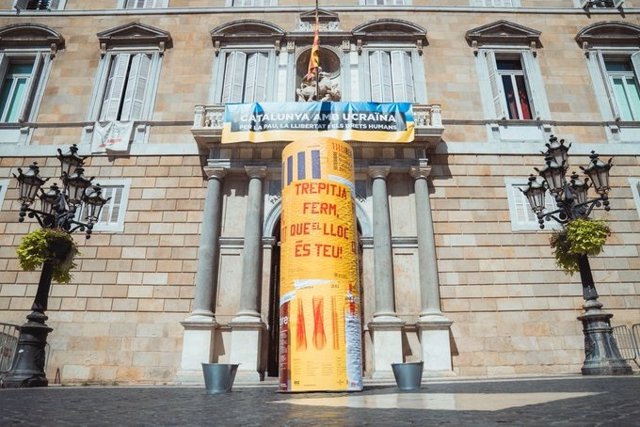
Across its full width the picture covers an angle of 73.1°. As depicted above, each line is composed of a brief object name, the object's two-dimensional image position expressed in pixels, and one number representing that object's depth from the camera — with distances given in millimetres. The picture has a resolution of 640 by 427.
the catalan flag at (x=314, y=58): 14201
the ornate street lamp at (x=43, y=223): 8633
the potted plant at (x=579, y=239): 9438
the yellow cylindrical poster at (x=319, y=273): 5918
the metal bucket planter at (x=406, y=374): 6152
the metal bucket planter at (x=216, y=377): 6156
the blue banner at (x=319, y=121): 13023
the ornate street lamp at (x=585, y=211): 9148
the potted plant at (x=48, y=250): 9109
